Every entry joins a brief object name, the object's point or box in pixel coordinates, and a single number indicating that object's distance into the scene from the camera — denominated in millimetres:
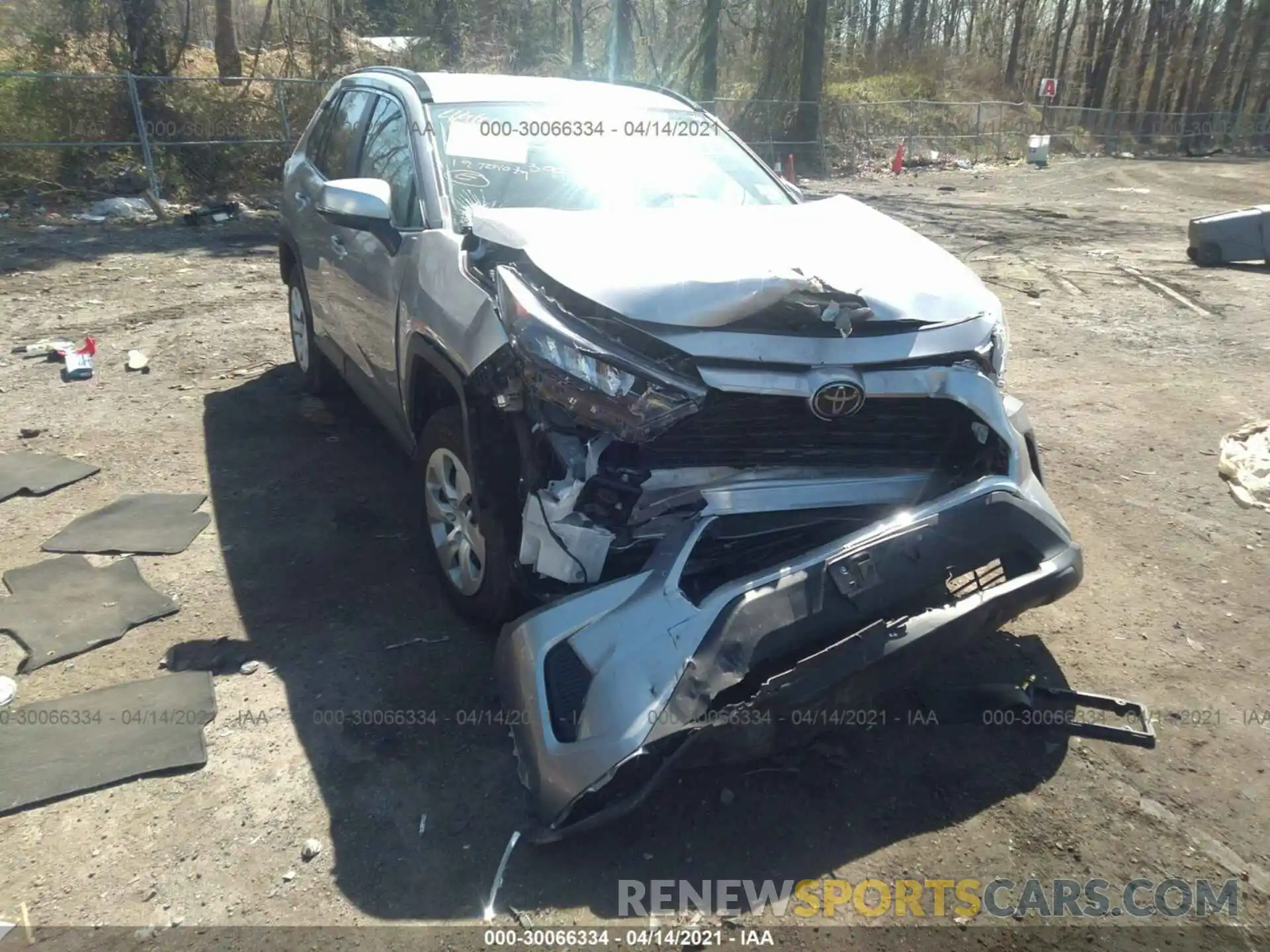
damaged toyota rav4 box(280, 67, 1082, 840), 2492
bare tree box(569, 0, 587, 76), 23656
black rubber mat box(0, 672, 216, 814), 2861
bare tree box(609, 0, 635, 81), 22188
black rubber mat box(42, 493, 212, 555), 4293
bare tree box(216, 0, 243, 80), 15032
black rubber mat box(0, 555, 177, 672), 3561
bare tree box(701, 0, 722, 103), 23078
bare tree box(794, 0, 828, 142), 22766
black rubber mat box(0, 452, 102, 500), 4867
